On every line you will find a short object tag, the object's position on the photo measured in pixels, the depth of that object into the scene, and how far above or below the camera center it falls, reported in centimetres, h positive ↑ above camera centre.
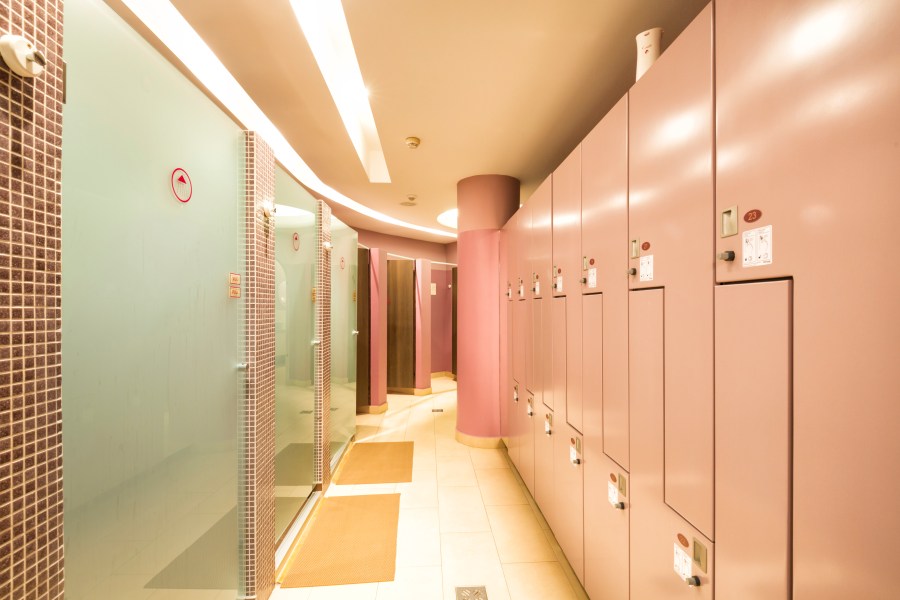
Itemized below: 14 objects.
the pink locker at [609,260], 145 +17
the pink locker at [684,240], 103 +18
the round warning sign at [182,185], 130 +43
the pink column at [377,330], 502 -44
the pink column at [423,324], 609 -44
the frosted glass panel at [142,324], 95 -8
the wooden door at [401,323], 602 -41
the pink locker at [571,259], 189 +22
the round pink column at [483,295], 381 +4
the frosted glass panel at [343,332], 339 -34
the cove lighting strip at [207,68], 198 +156
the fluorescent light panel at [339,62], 188 +154
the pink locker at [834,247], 63 +10
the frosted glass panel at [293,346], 214 -31
